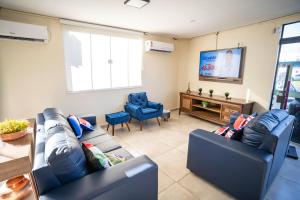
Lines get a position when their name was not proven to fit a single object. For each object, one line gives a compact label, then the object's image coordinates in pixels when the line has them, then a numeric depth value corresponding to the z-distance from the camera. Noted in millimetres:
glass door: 3094
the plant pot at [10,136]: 1551
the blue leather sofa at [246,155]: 1550
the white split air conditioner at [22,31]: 2551
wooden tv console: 3571
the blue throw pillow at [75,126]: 2279
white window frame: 3254
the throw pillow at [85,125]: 2570
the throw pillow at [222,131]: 2118
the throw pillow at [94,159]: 1290
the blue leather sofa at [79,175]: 1038
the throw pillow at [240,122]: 2319
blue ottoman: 3395
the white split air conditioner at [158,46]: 4272
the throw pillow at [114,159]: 1584
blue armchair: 3713
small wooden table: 1262
